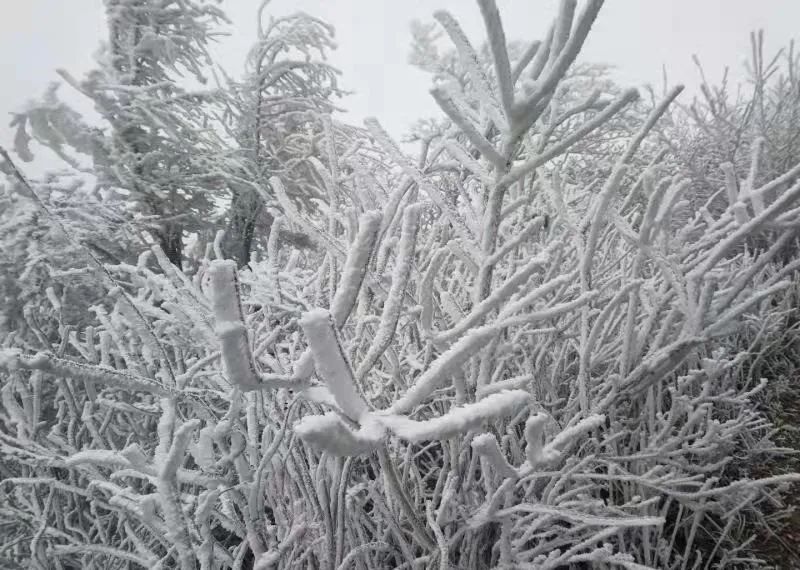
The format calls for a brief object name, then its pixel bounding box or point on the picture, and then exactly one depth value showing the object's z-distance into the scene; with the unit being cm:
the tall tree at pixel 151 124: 486
